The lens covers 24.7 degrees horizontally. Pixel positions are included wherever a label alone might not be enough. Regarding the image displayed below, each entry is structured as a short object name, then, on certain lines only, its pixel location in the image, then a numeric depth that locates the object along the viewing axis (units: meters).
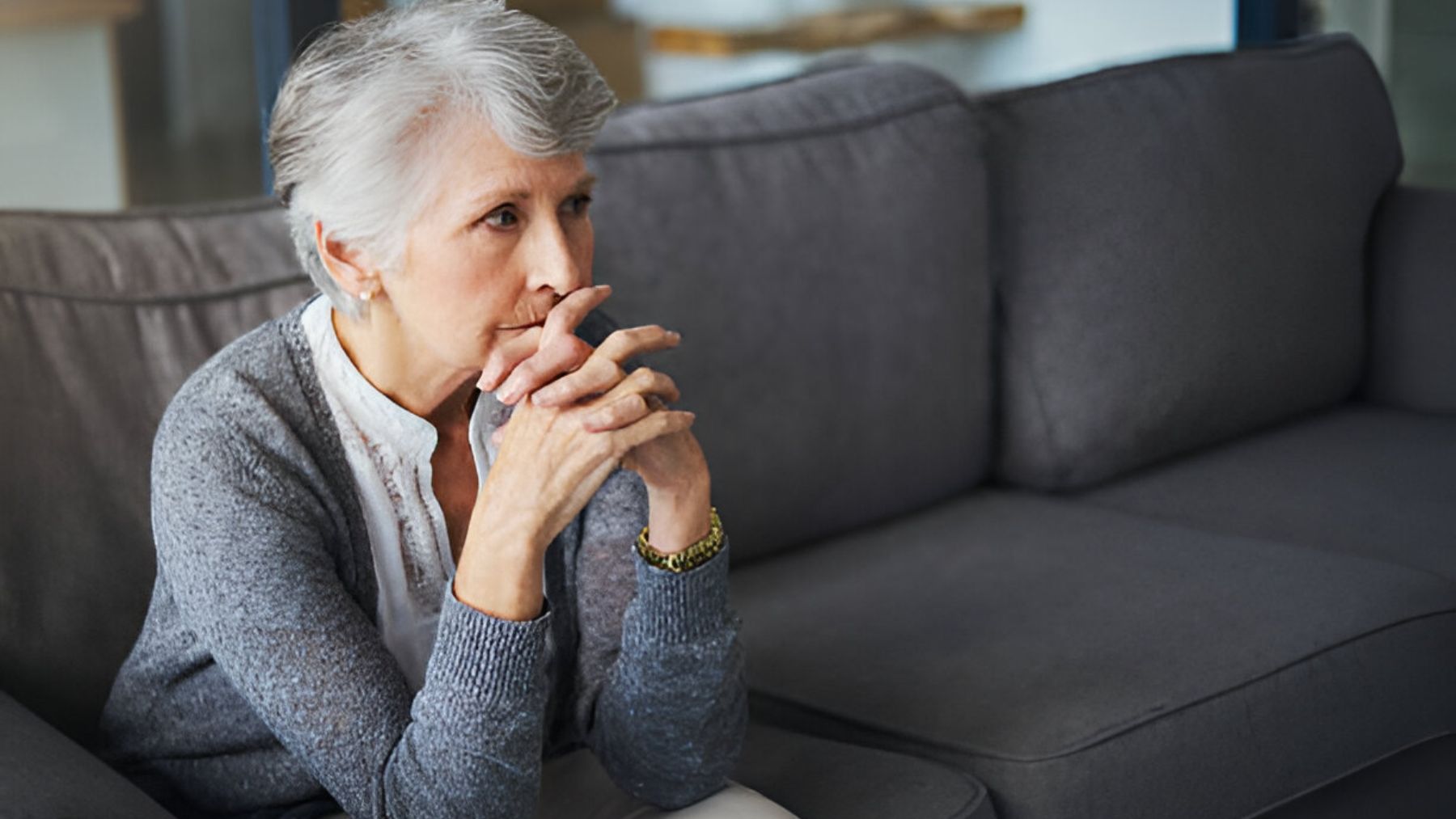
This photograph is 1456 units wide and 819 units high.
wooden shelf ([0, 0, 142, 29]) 3.13
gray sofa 2.23
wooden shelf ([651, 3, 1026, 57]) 4.62
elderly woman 1.97
